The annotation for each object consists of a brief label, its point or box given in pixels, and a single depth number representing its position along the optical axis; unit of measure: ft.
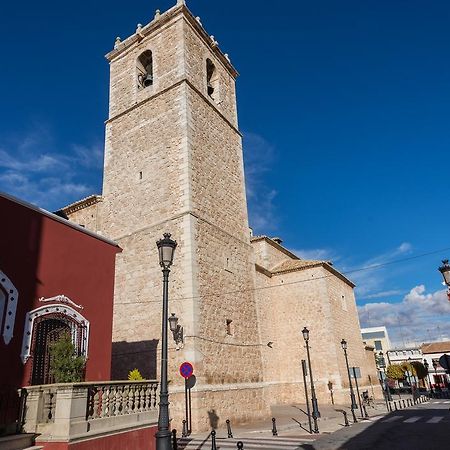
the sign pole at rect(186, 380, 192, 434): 39.72
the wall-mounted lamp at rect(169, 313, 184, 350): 42.96
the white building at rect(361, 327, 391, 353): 244.83
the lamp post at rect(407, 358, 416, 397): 96.75
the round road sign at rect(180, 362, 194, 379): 37.34
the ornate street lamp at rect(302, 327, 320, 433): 38.45
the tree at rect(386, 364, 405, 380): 148.56
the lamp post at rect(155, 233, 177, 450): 17.95
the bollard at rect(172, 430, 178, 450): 27.81
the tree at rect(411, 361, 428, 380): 148.98
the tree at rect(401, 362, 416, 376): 135.48
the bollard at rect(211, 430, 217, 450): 26.00
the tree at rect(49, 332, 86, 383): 26.86
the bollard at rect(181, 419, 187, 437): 38.13
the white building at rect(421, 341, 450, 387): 178.50
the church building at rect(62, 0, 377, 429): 46.03
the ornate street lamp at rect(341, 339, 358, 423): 60.90
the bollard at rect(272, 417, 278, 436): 36.50
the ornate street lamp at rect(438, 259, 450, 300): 29.71
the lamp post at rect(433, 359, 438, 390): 170.38
